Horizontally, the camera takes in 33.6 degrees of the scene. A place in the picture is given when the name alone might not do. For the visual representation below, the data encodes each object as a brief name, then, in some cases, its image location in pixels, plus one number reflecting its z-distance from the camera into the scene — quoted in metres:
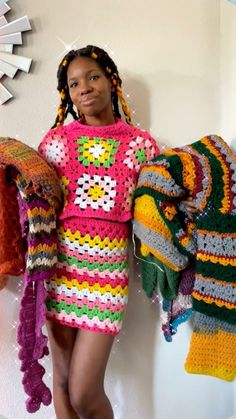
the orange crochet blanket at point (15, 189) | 0.86
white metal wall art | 1.05
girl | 0.92
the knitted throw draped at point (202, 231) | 0.82
